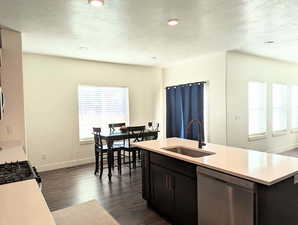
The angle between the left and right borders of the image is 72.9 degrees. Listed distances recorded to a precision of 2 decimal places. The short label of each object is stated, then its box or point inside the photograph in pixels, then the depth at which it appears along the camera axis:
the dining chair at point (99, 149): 4.26
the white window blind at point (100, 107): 5.32
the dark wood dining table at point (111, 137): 4.18
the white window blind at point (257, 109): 5.40
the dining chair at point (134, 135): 4.56
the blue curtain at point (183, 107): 5.26
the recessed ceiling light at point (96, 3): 2.27
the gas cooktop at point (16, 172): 1.67
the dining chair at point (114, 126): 5.05
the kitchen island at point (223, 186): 1.62
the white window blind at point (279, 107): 6.12
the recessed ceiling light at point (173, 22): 2.85
